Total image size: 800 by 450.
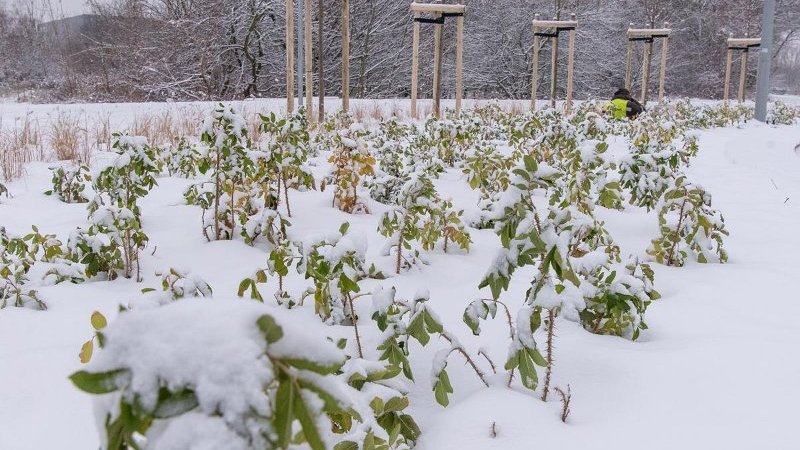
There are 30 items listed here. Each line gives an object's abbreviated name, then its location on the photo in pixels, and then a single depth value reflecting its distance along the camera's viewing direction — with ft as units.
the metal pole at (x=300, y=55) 33.14
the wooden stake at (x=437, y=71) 33.34
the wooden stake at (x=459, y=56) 35.45
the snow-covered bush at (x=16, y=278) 8.02
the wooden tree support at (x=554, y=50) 43.52
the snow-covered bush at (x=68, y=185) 13.96
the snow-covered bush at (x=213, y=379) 1.96
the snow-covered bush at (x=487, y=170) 14.11
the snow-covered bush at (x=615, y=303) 6.85
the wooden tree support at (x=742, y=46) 56.18
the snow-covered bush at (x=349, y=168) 13.42
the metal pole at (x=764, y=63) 42.10
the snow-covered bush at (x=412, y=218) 9.77
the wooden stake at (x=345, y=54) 31.30
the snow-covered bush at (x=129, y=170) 9.65
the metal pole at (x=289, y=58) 29.09
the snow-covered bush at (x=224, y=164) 10.38
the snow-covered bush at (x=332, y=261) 5.85
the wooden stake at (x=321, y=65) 31.37
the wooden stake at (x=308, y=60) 29.99
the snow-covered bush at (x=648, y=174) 12.53
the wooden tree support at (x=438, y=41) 33.65
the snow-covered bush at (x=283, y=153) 12.05
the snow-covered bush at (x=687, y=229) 10.59
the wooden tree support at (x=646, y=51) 50.46
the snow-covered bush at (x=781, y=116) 50.55
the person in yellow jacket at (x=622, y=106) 34.94
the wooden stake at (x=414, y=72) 35.06
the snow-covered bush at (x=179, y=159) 15.02
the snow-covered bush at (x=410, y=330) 5.36
